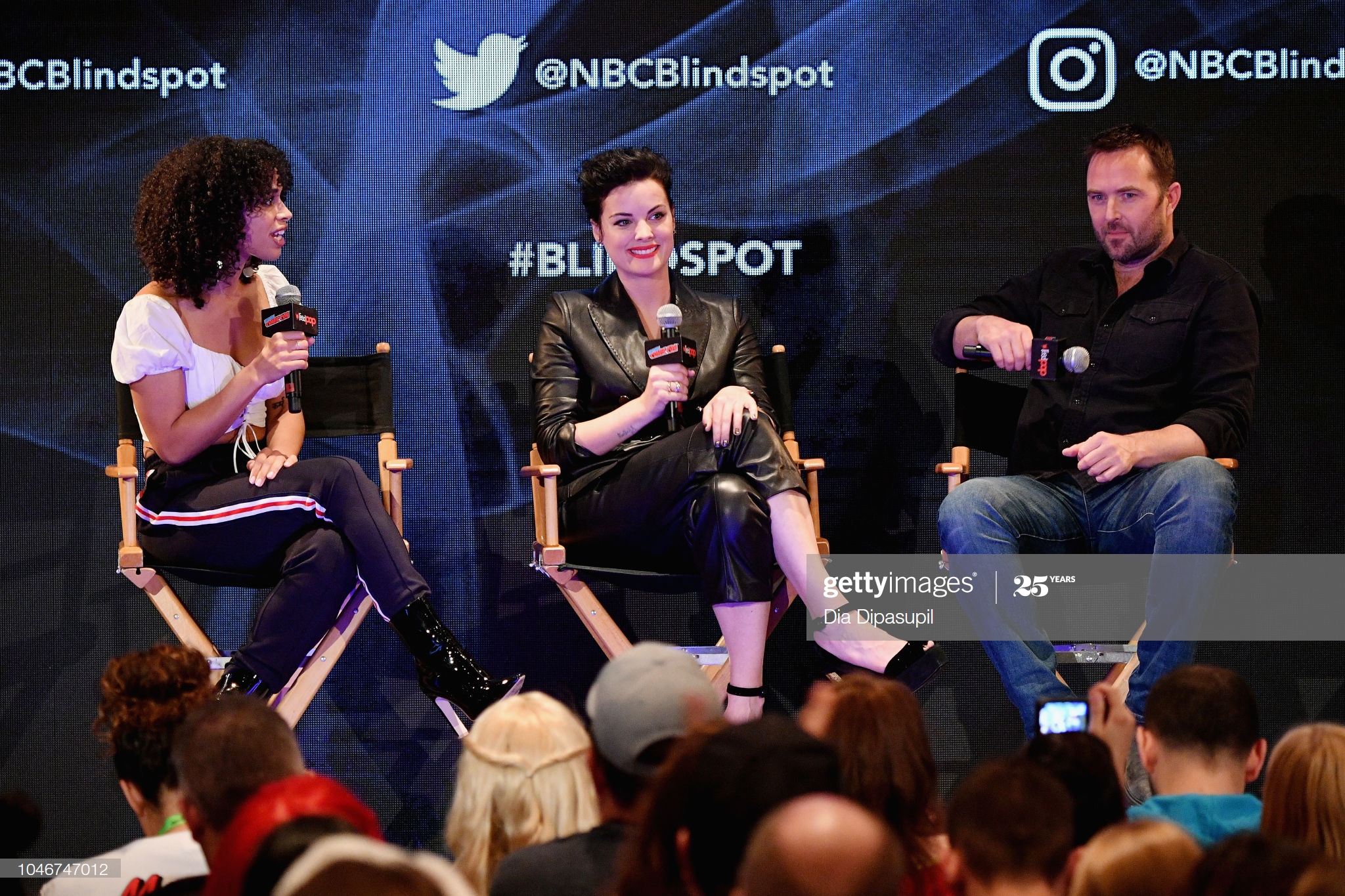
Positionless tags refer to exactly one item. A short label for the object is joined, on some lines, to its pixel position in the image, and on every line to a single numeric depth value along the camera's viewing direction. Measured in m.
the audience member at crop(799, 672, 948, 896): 9.44
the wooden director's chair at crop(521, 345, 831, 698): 10.67
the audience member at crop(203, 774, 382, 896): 6.84
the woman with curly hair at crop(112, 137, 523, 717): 10.52
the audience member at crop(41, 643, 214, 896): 9.44
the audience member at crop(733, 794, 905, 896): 6.31
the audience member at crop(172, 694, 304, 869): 9.09
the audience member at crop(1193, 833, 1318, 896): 6.52
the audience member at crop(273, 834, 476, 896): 5.74
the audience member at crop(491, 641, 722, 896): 8.97
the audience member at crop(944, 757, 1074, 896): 7.91
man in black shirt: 10.48
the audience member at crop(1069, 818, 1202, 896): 7.12
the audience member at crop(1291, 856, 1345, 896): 6.27
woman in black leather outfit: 10.55
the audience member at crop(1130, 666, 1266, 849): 9.62
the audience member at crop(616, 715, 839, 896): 7.37
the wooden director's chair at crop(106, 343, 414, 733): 10.61
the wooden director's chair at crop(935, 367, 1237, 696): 10.95
